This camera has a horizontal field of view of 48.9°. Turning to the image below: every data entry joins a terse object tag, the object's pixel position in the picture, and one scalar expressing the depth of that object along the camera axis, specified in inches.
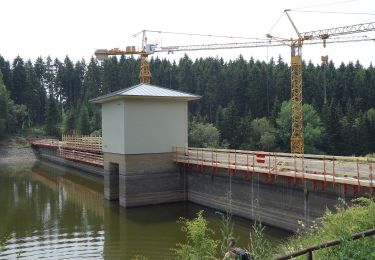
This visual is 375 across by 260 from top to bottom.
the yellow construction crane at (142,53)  3159.5
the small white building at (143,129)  1044.5
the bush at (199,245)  274.1
